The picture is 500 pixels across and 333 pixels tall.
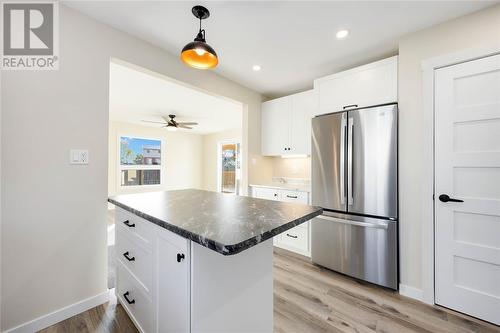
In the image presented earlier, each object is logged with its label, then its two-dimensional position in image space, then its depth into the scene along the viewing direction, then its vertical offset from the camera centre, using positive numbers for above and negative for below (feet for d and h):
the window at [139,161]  19.39 +0.52
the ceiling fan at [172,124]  15.78 +3.37
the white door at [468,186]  5.36 -0.53
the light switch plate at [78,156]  5.55 +0.29
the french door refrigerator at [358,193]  6.82 -0.95
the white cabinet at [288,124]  10.18 +2.25
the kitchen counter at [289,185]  9.51 -1.01
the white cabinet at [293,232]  9.43 -3.07
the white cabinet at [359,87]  7.06 +3.00
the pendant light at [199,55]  4.63 +2.60
